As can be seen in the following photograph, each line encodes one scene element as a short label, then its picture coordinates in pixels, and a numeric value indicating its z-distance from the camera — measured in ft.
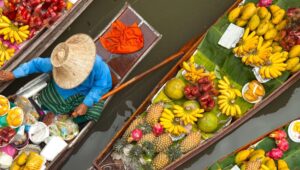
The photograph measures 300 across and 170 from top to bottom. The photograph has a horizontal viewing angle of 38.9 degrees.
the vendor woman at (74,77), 13.78
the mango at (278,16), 16.22
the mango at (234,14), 16.77
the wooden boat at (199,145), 16.17
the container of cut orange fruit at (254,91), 16.16
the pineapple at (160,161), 15.83
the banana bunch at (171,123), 15.88
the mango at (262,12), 16.29
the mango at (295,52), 15.71
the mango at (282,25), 16.38
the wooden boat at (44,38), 17.03
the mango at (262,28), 16.25
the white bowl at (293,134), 16.38
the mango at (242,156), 16.14
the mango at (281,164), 15.80
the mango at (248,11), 16.37
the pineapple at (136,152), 15.83
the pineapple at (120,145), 16.22
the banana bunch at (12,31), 17.15
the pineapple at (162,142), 15.89
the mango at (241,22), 16.81
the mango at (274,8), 16.43
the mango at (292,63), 15.81
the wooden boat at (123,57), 16.42
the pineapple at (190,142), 15.99
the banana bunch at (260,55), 16.02
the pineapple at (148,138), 16.02
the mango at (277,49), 16.20
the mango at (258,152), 16.10
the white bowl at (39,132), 15.24
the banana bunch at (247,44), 16.22
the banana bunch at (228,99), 16.12
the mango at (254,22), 16.34
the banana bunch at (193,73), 16.43
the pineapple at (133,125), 16.42
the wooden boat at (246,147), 16.56
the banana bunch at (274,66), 15.90
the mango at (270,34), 16.28
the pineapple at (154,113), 16.16
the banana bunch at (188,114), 15.96
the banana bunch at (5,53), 17.07
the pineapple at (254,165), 15.69
